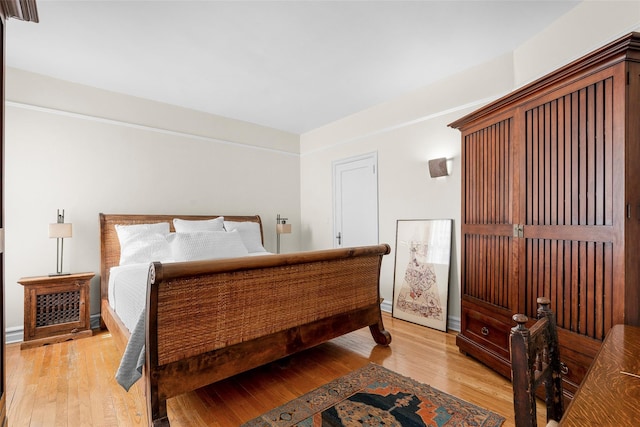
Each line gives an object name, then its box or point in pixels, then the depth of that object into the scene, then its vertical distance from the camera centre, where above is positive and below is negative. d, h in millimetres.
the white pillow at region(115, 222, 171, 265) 3363 -332
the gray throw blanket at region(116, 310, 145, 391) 1790 -811
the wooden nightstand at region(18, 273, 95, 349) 2959 -912
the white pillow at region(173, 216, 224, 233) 3867 -136
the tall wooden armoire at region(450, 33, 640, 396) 1593 +46
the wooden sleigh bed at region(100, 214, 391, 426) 1696 -640
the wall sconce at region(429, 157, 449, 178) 3367 +501
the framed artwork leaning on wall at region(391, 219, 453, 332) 3375 -636
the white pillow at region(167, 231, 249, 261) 3316 -337
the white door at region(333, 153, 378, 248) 4307 +195
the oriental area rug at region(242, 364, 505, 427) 1791 -1155
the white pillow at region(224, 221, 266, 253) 4219 -261
